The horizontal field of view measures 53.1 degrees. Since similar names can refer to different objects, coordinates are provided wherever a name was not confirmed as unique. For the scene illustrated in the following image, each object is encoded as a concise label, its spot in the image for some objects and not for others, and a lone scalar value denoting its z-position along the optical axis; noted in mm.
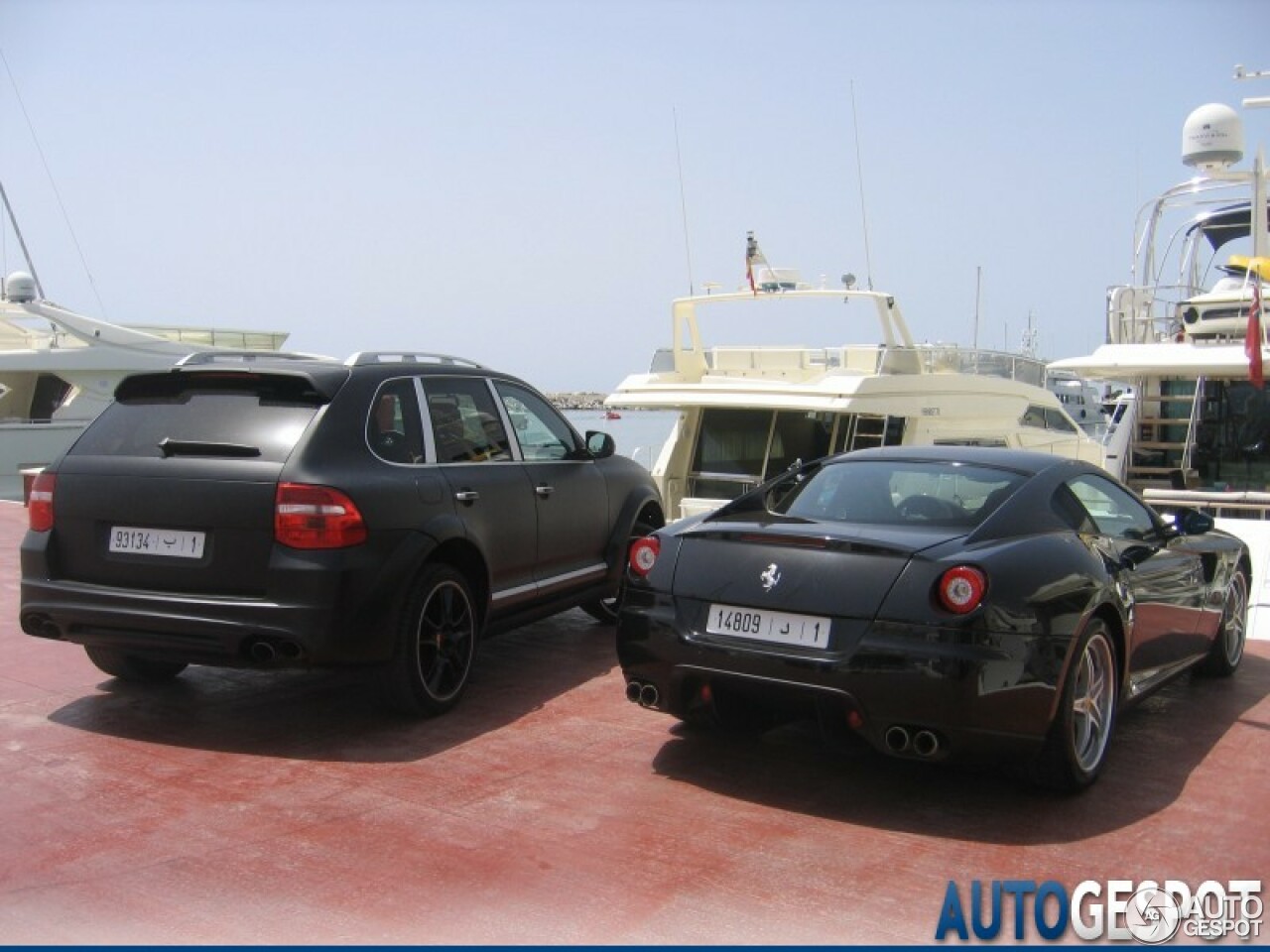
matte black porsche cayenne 5453
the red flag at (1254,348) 14100
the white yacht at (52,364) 24578
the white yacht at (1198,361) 15359
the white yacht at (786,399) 11859
